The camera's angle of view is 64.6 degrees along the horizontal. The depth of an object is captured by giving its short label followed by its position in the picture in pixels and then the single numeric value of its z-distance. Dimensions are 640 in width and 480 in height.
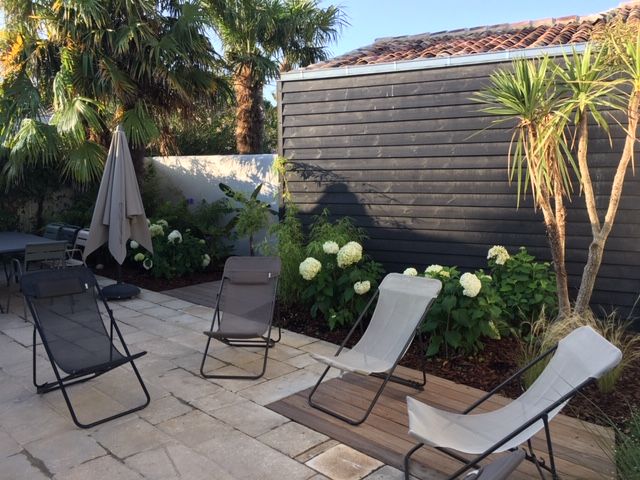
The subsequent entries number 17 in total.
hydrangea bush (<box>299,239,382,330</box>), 4.96
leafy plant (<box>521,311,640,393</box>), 3.58
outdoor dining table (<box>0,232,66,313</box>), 5.83
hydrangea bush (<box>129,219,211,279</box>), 7.53
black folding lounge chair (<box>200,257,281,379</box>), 4.41
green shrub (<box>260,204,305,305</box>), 5.62
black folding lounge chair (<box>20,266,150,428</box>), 3.37
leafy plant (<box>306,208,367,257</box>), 5.48
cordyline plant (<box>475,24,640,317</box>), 3.79
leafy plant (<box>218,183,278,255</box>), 7.50
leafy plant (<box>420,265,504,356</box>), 4.10
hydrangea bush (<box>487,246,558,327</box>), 4.49
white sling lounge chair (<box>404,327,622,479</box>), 2.25
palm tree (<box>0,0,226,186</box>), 7.28
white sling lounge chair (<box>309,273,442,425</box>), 3.41
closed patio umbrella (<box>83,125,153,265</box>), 5.76
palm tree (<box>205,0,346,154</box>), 10.05
